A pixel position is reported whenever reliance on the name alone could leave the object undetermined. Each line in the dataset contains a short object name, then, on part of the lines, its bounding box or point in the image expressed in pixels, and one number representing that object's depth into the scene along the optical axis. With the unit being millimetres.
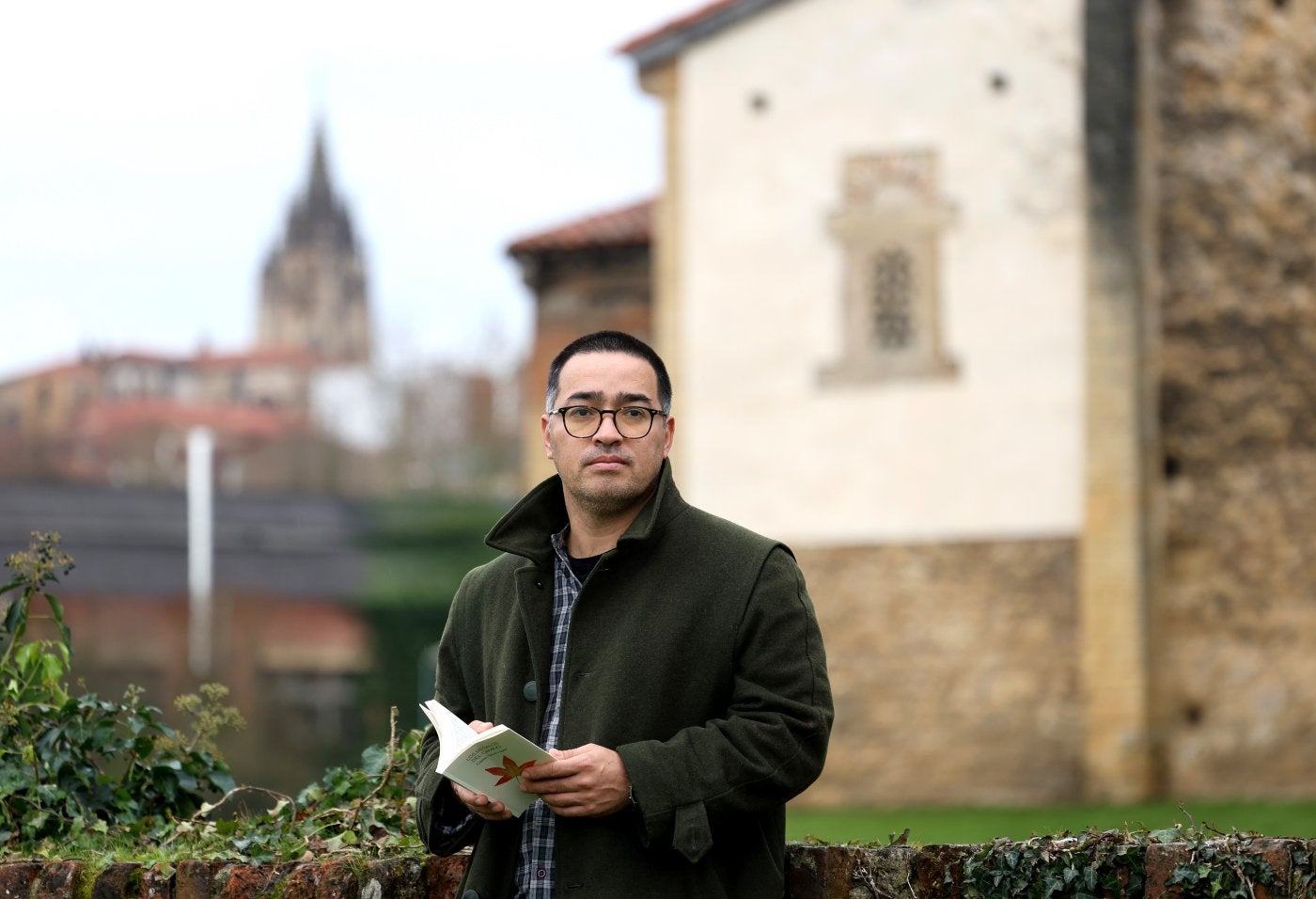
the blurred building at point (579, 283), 19625
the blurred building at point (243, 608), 25141
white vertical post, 29875
